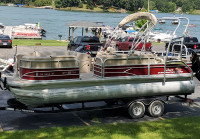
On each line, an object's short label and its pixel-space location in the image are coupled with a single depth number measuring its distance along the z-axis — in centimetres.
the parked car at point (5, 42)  3593
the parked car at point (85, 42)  3136
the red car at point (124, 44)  3884
